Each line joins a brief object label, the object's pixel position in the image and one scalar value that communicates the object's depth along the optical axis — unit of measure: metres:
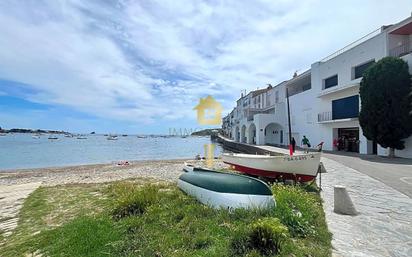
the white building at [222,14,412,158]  20.25
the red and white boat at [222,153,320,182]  9.28
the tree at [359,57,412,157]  18.05
